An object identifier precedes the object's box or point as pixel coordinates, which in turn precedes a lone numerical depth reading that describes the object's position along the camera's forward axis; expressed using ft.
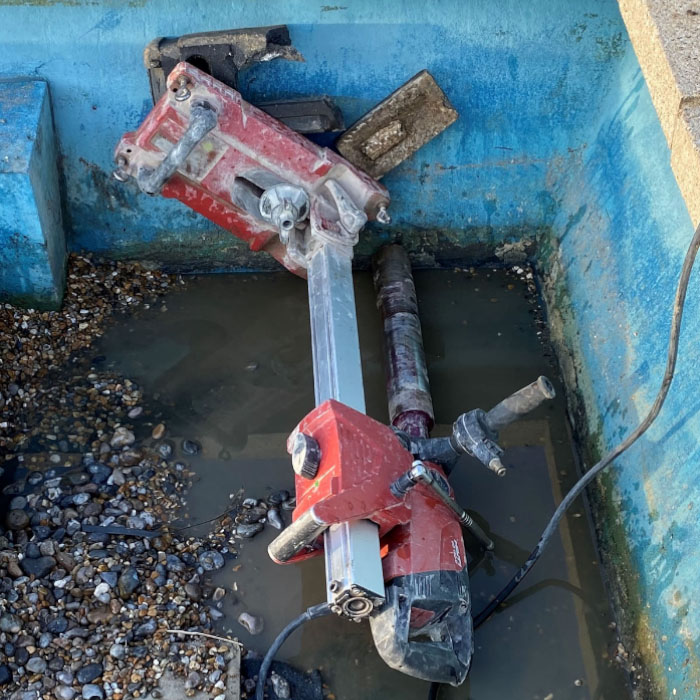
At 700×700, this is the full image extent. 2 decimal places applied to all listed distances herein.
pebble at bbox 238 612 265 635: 9.66
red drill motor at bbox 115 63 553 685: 8.16
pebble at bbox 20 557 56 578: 9.52
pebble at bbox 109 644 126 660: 9.00
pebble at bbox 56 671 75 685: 8.74
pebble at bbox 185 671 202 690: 8.84
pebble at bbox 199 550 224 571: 10.04
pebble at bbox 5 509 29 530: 9.98
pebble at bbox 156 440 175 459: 11.00
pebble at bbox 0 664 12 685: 8.66
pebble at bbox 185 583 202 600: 9.70
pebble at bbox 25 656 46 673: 8.80
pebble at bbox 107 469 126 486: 10.56
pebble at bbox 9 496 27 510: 10.17
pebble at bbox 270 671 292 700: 9.12
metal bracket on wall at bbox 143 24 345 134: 10.43
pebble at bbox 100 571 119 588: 9.49
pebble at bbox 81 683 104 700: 8.66
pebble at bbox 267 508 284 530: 10.43
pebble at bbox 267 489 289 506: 10.64
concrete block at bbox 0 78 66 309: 10.53
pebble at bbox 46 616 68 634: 9.14
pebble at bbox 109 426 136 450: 10.96
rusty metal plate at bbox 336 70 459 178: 11.32
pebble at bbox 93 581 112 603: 9.38
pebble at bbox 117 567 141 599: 9.45
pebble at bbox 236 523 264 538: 10.35
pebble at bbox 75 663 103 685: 8.79
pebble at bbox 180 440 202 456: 11.09
